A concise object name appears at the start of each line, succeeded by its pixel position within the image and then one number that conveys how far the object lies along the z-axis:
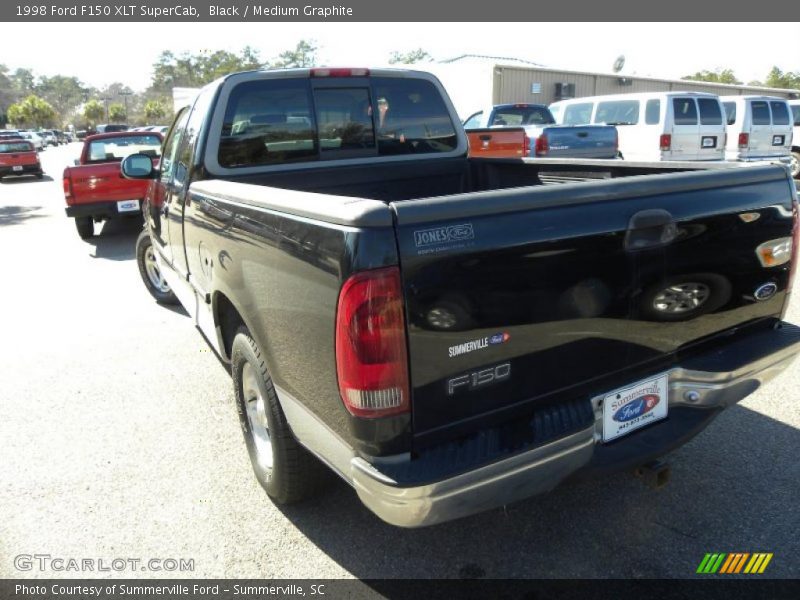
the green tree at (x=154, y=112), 80.44
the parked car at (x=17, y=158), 22.28
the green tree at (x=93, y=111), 86.69
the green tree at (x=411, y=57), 73.50
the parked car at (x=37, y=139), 45.88
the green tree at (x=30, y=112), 77.00
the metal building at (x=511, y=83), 24.97
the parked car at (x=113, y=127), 33.48
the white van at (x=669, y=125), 12.20
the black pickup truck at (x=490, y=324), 1.86
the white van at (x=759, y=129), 13.47
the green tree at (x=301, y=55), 73.00
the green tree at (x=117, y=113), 92.55
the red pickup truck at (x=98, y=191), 9.37
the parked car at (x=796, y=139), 14.34
